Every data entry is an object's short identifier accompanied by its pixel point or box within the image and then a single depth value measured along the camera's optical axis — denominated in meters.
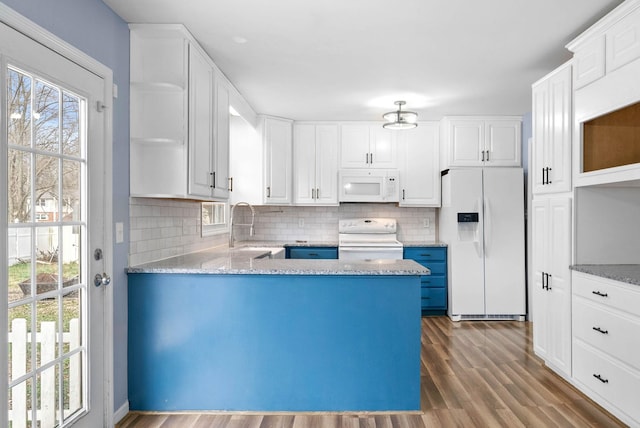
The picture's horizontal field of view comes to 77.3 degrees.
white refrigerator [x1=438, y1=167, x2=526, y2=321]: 4.55
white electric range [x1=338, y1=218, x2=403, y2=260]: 5.12
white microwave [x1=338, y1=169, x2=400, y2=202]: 4.94
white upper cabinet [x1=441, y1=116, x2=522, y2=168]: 4.71
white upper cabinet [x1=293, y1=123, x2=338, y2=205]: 5.00
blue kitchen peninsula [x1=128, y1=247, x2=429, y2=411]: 2.43
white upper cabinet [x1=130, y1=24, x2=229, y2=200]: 2.47
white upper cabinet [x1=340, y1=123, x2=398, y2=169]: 5.00
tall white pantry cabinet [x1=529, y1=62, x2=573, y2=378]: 2.79
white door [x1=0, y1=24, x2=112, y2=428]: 1.59
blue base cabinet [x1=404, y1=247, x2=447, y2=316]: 4.73
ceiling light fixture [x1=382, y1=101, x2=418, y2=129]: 4.20
